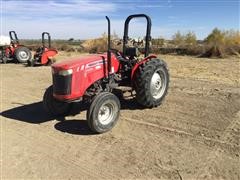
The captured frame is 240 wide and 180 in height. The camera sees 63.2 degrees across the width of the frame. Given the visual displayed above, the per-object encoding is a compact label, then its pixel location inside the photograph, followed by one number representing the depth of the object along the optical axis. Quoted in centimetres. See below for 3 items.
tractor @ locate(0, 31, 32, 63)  956
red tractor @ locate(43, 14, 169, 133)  332
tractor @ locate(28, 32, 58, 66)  846
